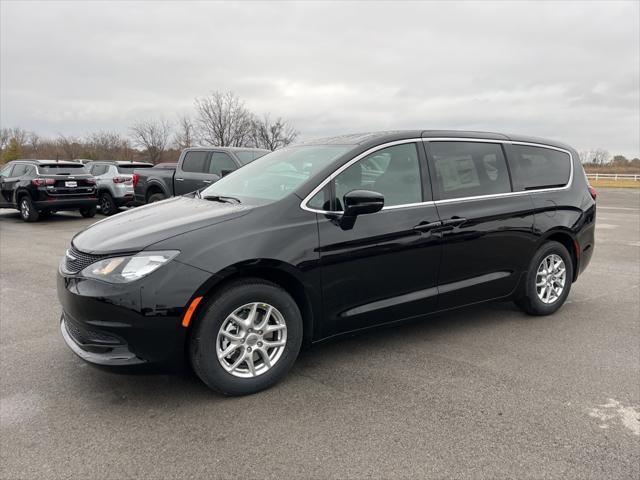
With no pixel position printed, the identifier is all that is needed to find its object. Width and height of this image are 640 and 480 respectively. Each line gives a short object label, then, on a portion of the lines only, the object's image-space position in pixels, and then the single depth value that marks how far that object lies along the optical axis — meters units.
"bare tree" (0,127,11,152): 68.62
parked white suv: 14.06
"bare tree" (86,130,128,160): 53.28
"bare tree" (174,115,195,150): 49.75
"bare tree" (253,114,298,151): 46.81
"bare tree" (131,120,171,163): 51.66
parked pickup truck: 10.20
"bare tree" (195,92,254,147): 45.00
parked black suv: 12.66
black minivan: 2.90
